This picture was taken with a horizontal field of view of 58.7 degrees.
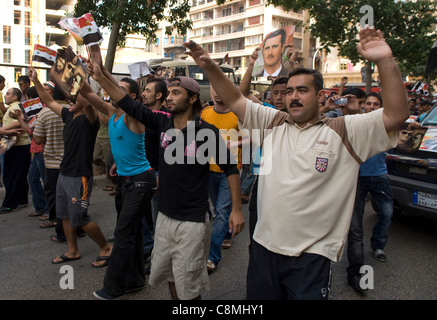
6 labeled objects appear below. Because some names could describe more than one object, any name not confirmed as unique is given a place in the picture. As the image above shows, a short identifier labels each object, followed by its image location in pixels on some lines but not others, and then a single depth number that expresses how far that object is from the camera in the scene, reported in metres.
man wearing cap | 2.77
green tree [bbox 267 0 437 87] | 15.51
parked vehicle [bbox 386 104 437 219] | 4.70
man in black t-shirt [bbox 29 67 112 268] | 4.03
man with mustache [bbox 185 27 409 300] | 2.09
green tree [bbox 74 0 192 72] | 8.95
